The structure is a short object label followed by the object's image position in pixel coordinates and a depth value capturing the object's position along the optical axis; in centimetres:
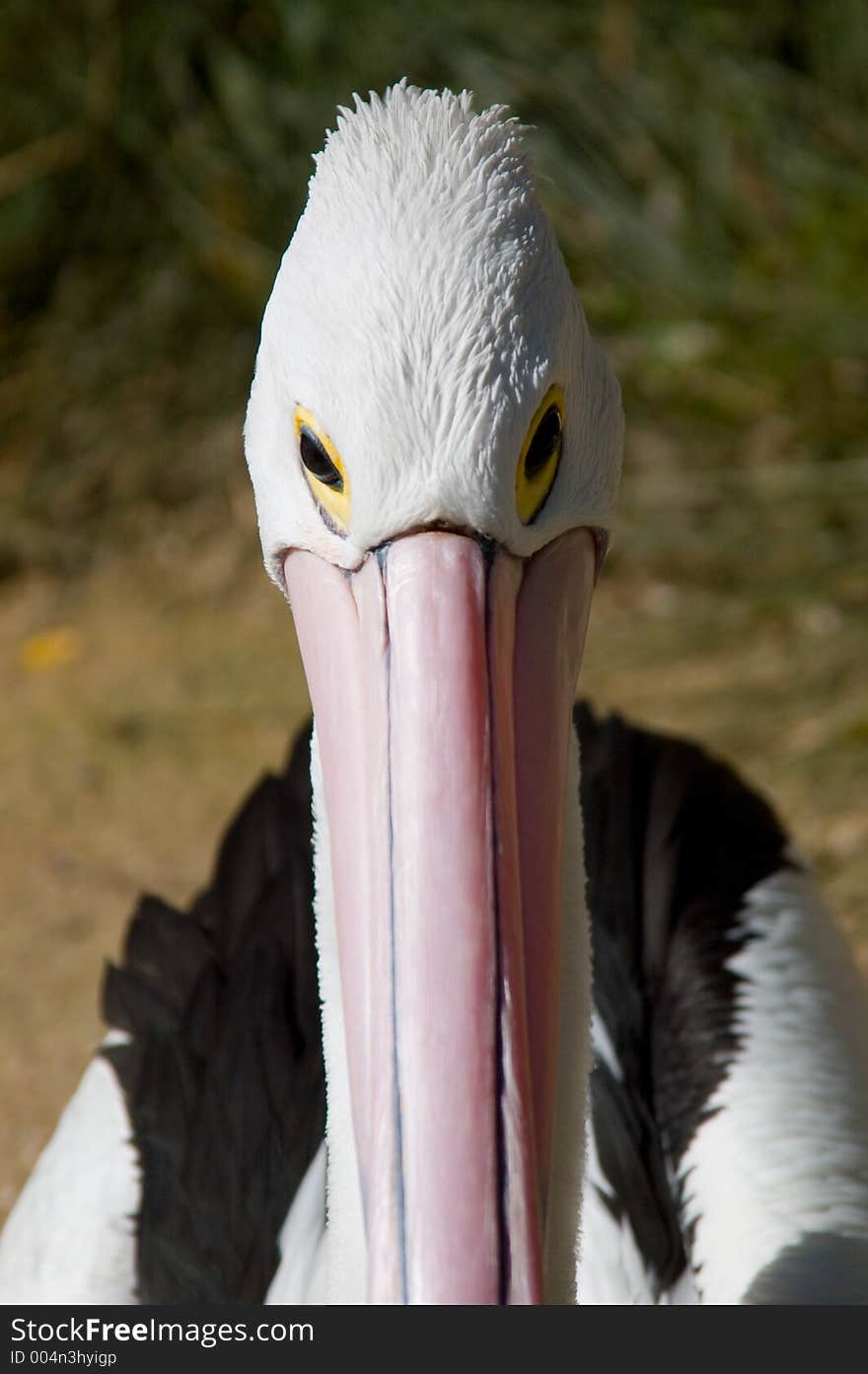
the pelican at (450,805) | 199
